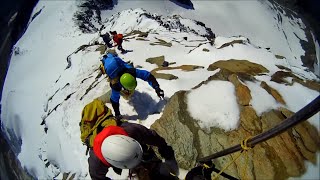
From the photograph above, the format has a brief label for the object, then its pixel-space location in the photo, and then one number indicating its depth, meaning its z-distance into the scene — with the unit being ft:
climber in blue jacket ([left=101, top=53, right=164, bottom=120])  16.08
